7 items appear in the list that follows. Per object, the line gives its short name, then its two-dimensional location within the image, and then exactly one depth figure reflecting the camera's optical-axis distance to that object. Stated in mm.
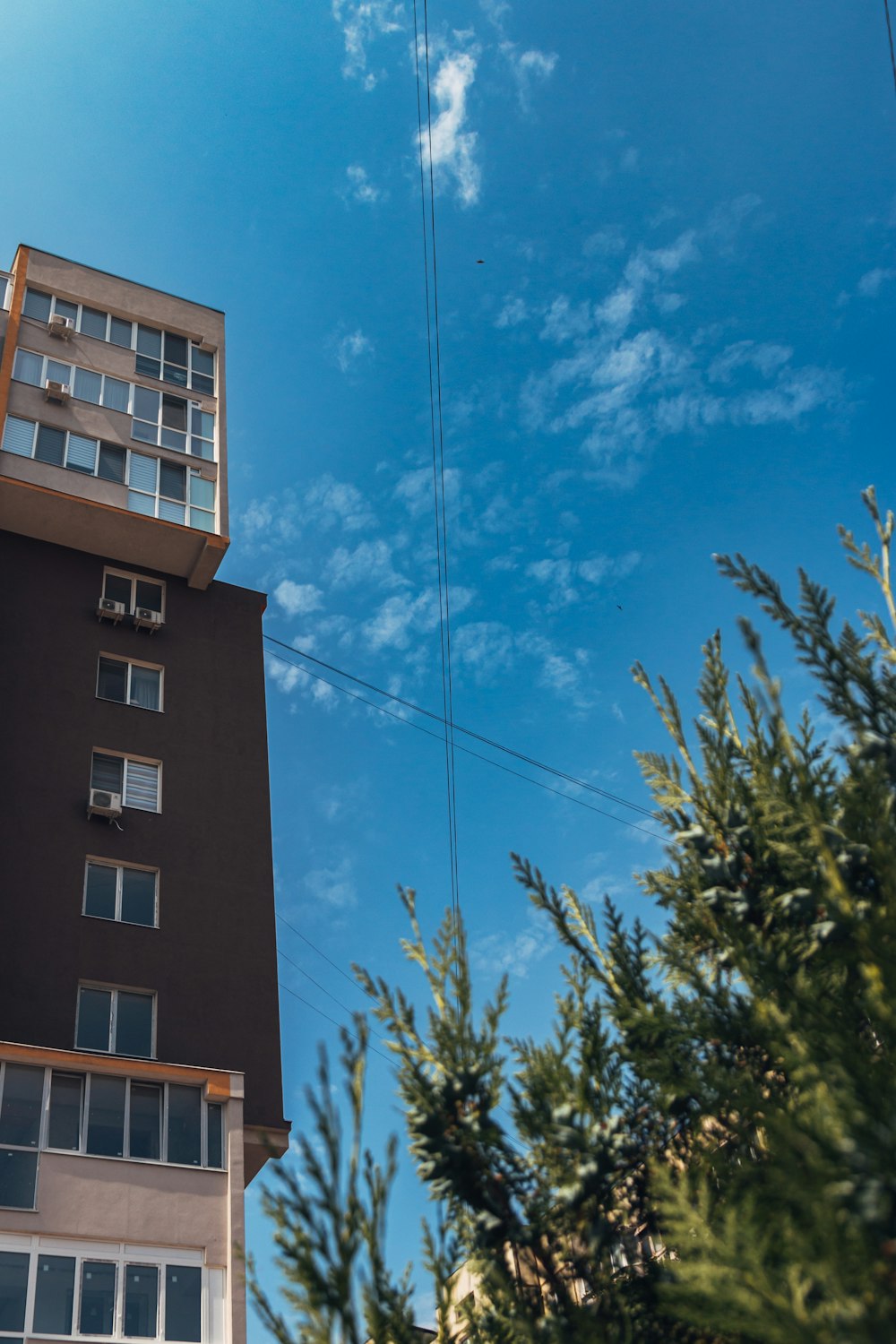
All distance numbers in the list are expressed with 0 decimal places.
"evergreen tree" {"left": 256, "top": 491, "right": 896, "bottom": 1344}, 5809
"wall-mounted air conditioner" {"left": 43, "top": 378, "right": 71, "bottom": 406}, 26500
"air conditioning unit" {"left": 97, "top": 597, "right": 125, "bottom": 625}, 24766
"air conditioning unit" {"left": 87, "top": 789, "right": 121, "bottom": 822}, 21719
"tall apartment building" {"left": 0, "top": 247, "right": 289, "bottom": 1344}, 17031
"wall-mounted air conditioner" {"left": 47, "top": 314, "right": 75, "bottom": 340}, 27766
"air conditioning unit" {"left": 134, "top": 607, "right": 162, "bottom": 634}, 25109
